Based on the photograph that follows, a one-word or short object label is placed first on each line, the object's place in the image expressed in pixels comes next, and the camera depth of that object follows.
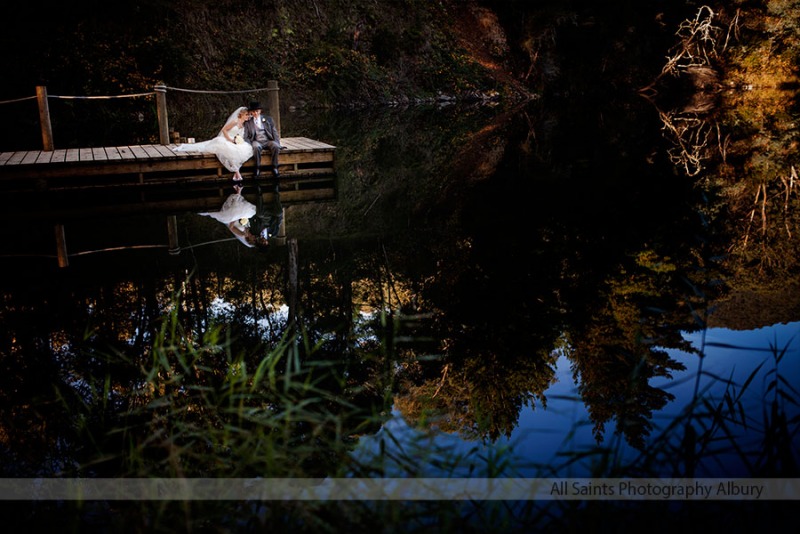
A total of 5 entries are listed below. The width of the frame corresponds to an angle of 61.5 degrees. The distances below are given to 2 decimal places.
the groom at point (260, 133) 12.17
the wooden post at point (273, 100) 12.76
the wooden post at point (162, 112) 12.02
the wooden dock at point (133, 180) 10.82
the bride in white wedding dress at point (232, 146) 12.08
